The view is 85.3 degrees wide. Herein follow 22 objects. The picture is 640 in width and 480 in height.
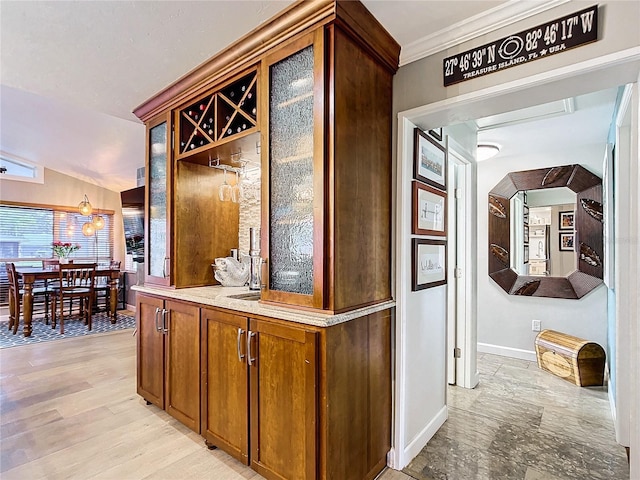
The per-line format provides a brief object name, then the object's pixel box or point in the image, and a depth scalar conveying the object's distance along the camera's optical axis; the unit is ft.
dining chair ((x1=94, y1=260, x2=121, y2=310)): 20.57
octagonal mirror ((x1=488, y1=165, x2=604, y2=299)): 12.01
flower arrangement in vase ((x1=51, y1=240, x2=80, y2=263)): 22.67
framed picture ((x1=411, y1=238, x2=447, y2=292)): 6.98
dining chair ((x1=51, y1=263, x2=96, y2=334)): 17.95
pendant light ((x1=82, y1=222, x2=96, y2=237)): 23.44
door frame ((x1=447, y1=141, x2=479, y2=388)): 10.77
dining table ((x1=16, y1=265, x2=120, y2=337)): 16.62
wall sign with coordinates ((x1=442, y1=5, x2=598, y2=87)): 4.83
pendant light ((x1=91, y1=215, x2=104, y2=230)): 23.60
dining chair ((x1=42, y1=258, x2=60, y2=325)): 18.79
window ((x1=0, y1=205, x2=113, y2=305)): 21.76
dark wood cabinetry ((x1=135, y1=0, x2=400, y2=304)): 5.49
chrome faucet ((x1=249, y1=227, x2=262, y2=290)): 8.46
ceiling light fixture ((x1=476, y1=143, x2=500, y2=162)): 12.40
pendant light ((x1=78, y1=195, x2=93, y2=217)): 22.24
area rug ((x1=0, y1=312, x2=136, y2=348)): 15.89
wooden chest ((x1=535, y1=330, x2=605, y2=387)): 10.86
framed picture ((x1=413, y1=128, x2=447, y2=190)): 7.07
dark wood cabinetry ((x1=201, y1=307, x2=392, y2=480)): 5.32
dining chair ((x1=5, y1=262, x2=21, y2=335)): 17.26
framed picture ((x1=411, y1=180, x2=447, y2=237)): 6.98
